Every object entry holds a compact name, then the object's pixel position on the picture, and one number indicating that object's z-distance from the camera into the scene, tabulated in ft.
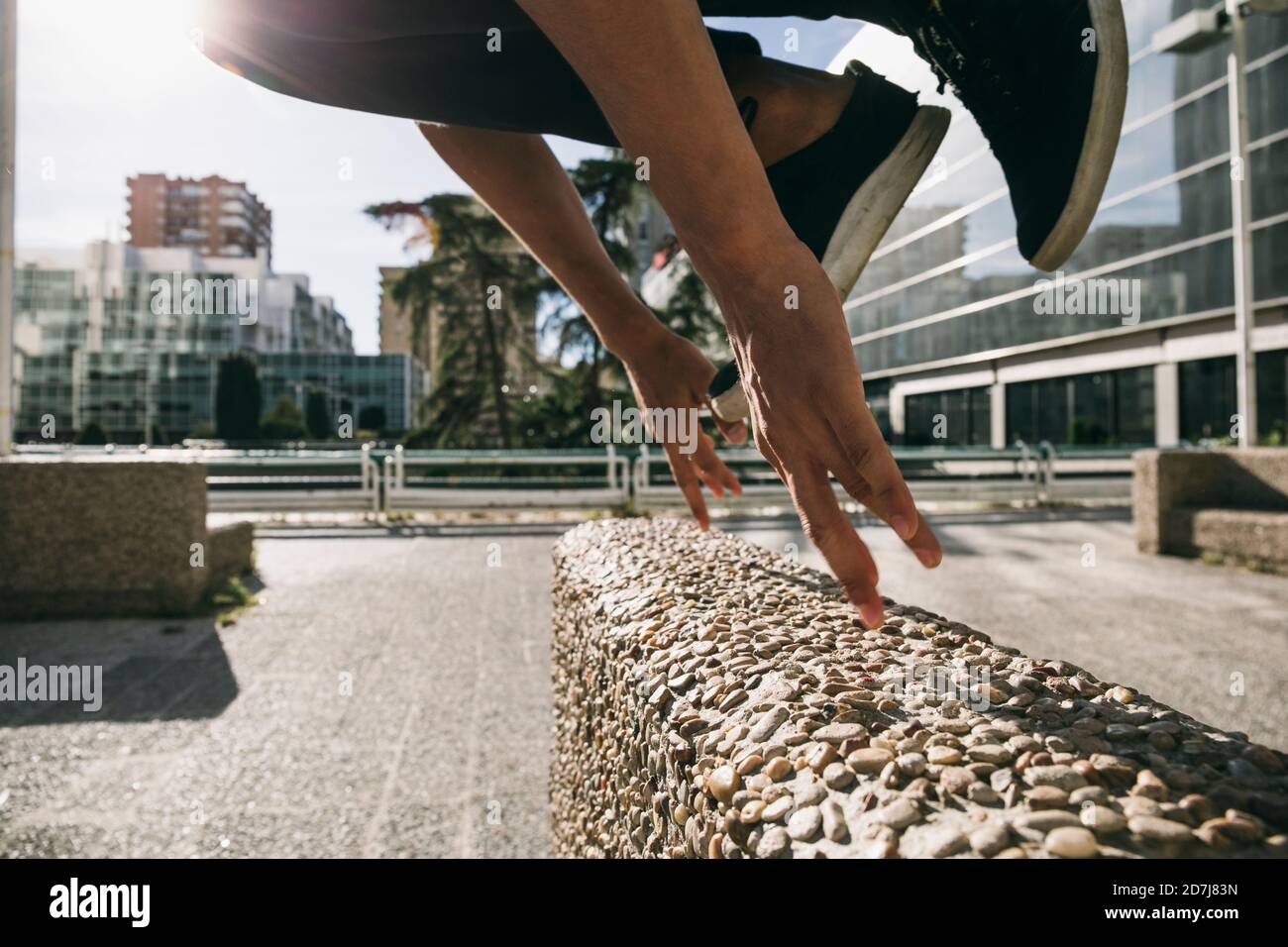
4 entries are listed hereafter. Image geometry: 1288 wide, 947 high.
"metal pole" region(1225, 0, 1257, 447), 28.96
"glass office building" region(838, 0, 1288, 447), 54.95
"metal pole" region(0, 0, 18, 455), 15.98
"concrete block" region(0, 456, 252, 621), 15.52
